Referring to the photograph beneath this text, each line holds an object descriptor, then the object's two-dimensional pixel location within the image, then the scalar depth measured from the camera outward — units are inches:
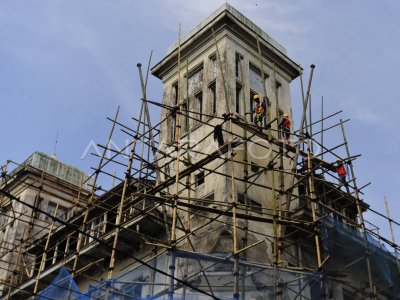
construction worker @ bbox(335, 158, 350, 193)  983.6
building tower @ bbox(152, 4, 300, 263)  930.7
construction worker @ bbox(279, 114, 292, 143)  1008.2
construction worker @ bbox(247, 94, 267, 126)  976.6
